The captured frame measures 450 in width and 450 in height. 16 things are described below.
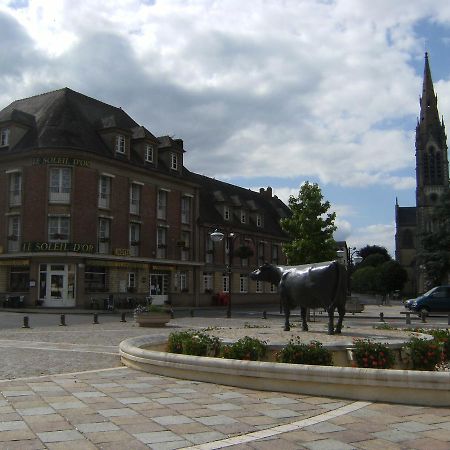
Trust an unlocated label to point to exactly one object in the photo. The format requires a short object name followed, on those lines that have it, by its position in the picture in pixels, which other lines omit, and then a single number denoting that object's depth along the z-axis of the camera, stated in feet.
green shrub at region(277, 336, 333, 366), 32.99
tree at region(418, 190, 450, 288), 190.90
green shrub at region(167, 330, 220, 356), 37.73
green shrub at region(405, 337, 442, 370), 33.17
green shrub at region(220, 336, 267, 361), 34.86
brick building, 134.31
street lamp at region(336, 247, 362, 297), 131.16
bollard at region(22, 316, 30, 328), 81.10
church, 378.12
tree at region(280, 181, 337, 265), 114.62
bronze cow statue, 49.57
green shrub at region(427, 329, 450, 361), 36.61
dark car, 129.80
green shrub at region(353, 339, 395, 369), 32.53
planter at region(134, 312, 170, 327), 81.82
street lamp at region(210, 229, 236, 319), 102.78
